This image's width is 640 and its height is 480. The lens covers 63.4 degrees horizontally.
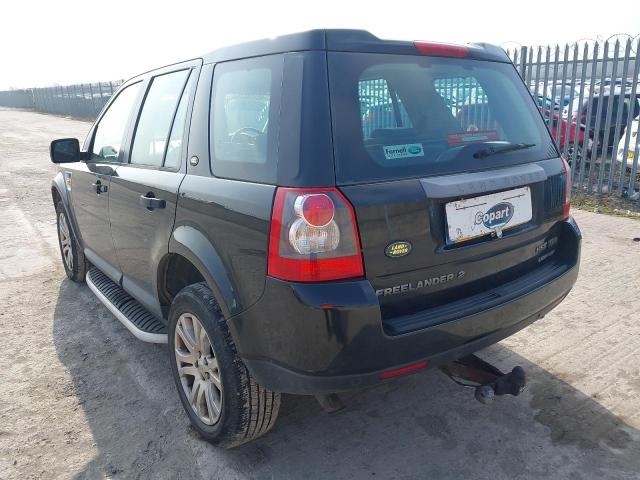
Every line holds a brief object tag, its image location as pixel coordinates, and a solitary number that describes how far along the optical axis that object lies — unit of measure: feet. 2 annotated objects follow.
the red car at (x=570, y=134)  26.71
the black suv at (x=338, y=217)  6.38
